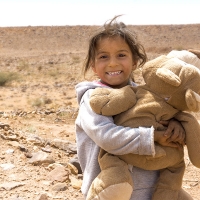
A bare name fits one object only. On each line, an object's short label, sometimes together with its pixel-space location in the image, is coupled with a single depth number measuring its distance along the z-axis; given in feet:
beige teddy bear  6.57
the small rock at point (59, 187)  12.60
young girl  6.51
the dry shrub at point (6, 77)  58.12
